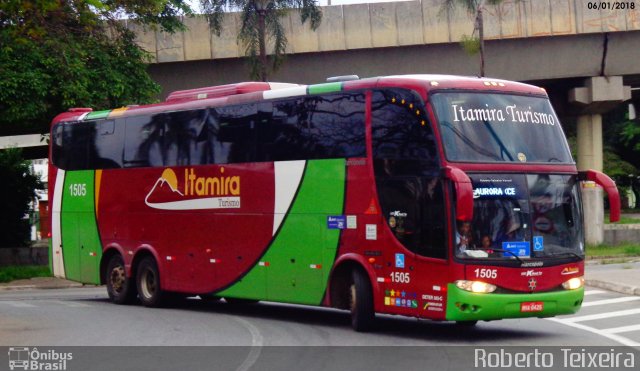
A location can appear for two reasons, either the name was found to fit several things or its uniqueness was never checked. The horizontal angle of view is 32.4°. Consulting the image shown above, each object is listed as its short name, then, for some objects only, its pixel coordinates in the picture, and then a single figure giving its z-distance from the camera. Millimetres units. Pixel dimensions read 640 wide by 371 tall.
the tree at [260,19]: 37031
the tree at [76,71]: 30969
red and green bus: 15031
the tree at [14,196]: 40375
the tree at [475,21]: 37344
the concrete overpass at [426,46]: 39344
